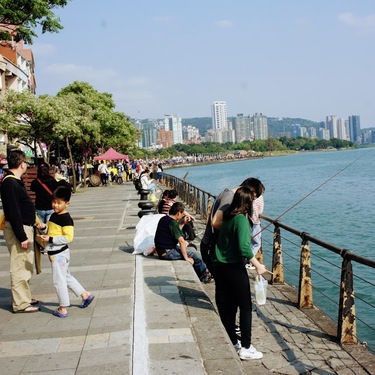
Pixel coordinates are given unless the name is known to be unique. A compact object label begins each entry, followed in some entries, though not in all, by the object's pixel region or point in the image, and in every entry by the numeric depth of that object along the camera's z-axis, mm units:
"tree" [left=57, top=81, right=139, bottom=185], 33188
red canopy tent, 38656
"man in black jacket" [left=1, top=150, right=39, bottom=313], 6102
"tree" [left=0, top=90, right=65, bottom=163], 25102
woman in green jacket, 5203
